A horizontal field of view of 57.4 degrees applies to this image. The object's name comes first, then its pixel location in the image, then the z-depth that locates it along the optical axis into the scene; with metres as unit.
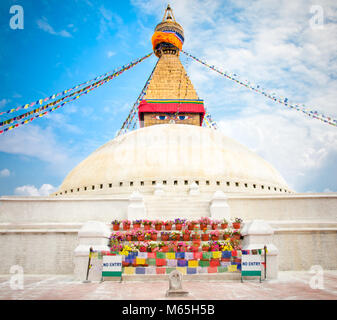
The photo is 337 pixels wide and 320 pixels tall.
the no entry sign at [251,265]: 7.75
